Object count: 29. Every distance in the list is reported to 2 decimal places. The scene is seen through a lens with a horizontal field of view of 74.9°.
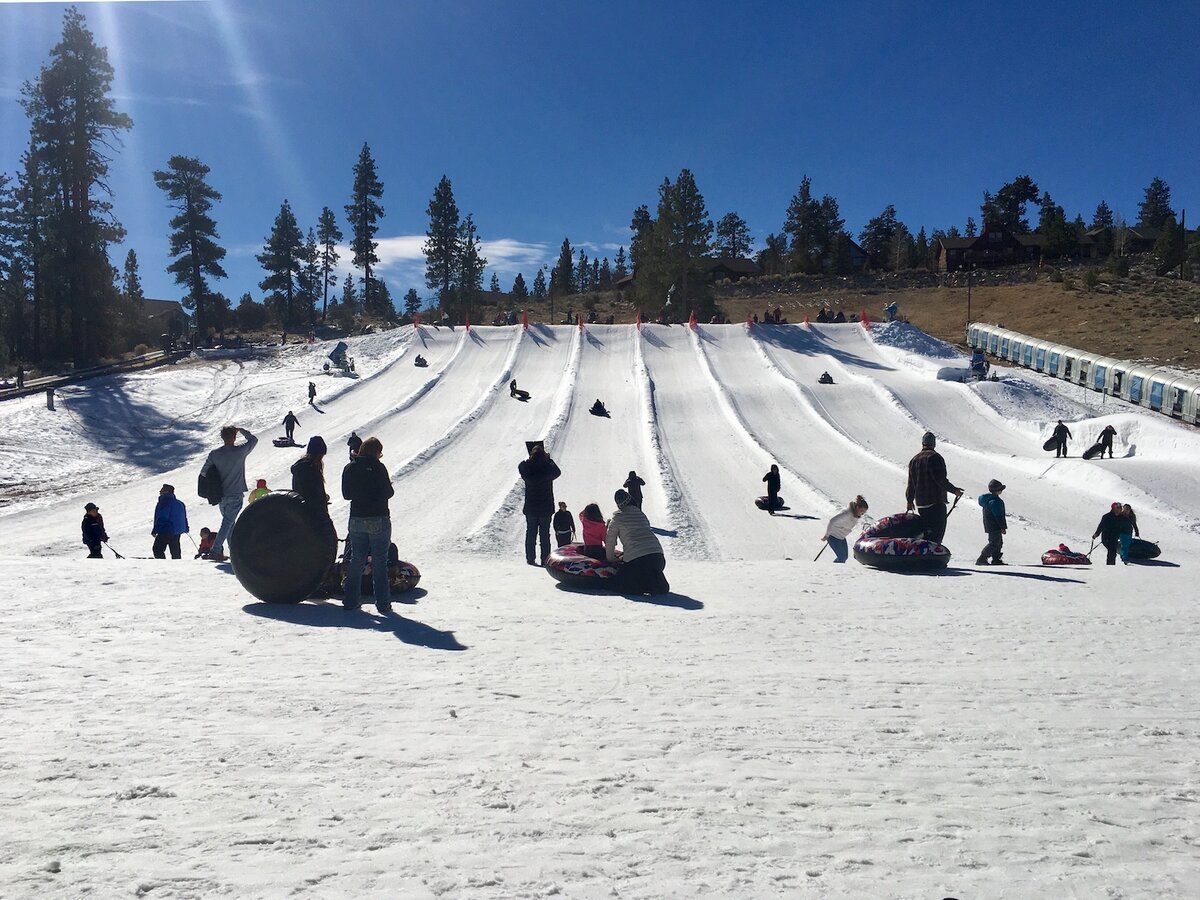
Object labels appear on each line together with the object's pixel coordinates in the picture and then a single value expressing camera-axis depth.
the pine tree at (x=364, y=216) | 78.81
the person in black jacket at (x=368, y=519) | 7.32
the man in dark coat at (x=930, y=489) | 11.05
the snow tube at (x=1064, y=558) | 13.12
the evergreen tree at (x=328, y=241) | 75.69
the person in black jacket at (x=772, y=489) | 18.50
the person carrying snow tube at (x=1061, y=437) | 24.20
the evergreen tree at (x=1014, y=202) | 102.81
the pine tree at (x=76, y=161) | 38.69
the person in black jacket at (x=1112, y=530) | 13.59
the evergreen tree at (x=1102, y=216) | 122.98
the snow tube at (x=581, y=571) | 9.42
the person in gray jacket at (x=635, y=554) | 9.13
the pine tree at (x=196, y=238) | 53.00
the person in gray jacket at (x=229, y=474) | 9.89
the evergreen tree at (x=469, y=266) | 76.94
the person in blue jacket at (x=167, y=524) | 12.17
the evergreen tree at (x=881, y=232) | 107.00
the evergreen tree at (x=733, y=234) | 119.44
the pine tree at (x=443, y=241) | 76.94
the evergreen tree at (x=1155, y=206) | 117.72
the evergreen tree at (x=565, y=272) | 113.69
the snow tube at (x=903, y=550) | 10.84
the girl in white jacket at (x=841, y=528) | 12.80
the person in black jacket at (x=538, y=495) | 11.62
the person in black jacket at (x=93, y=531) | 12.53
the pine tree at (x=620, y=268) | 121.50
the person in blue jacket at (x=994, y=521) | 12.69
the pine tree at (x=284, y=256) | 68.50
